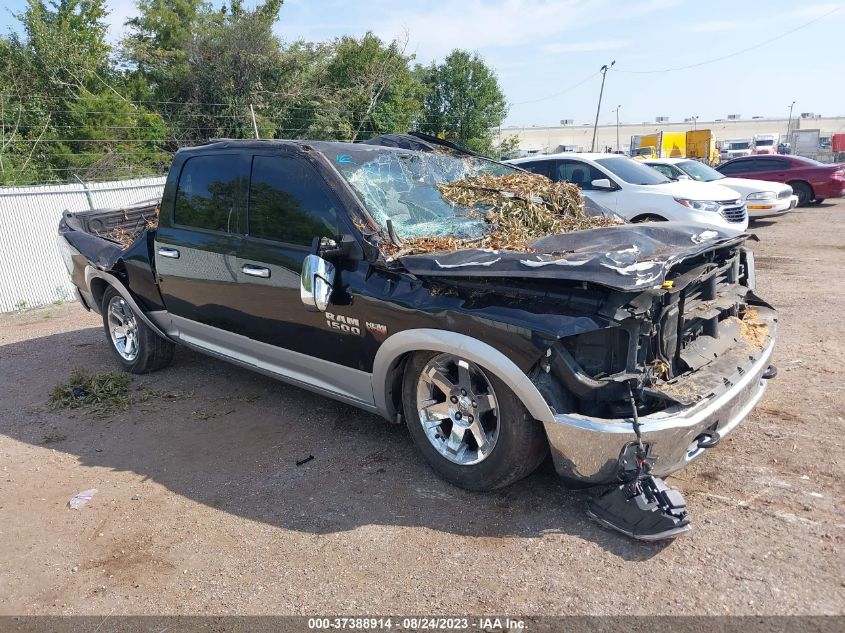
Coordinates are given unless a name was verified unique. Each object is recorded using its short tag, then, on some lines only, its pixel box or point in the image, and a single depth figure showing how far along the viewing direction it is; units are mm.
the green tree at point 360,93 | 22516
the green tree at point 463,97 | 30438
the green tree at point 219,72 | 22031
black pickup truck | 3074
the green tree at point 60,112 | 17422
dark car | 17516
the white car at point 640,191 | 10031
